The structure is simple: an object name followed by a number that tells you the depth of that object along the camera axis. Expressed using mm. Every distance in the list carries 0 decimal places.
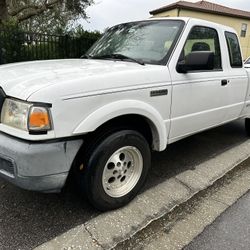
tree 15469
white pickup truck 2299
